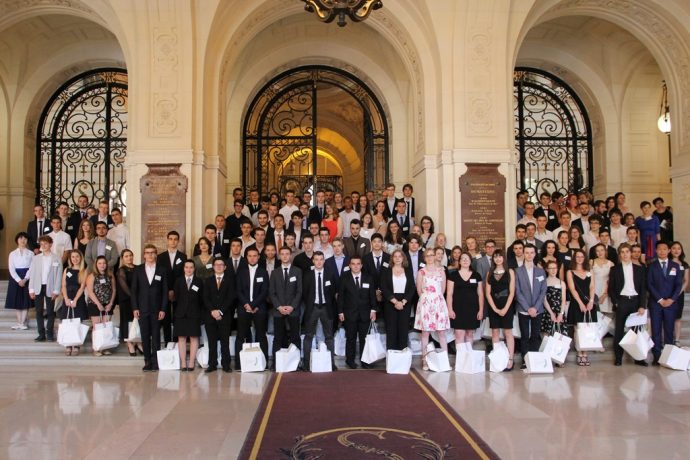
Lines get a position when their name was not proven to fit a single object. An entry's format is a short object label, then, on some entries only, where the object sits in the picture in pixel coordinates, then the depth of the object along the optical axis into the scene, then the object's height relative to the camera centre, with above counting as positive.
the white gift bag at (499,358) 7.01 -1.32
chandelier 5.18 +2.05
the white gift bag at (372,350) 7.20 -1.25
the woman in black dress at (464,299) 7.30 -0.66
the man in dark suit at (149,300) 7.22 -0.64
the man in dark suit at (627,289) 7.55 -0.58
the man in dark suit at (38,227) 9.84 +0.33
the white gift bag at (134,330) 7.40 -1.03
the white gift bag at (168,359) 7.09 -1.33
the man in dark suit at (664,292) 7.57 -0.62
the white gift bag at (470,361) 6.98 -1.36
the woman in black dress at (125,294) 7.54 -0.59
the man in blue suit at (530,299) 7.25 -0.66
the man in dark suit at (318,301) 7.29 -0.67
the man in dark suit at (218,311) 7.15 -0.78
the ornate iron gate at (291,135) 13.56 +2.52
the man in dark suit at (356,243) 8.18 +0.03
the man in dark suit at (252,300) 7.24 -0.65
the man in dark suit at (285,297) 7.22 -0.62
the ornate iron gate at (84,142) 13.58 +2.37
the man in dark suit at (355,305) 7.32 -0.73
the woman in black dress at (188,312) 7.16 -0.78
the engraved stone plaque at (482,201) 9.53 +0.68
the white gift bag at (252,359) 7.02 -1.32
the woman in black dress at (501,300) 7.26 -0.67
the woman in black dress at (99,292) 7.52 -0.56
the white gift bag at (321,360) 7.13 -1.36
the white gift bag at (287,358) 7.07 -1.33
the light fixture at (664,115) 11.85 +2.61
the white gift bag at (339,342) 7.75 -1.25
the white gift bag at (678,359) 7.08 -1.36
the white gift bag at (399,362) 6.96 -1.35
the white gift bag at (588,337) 7.30 -1.13
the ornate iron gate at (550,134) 13.80 +2.51
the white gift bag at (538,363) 6.86 -1.36
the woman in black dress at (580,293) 7.46 -0.61
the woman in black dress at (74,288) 7.65 -0.52
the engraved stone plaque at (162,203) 9.29 +0.67
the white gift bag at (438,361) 7.08 -1.37
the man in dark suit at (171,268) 7.54 -0.28
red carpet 4.18 -1.44
